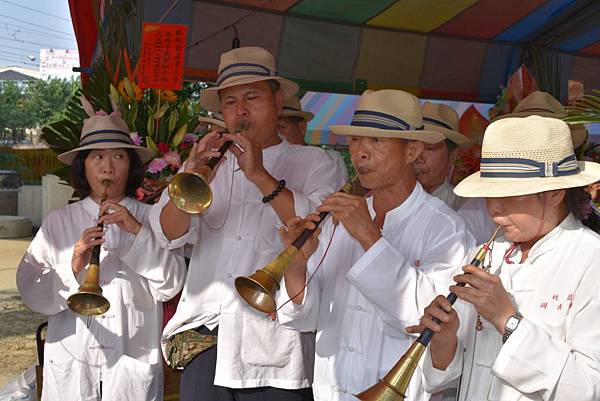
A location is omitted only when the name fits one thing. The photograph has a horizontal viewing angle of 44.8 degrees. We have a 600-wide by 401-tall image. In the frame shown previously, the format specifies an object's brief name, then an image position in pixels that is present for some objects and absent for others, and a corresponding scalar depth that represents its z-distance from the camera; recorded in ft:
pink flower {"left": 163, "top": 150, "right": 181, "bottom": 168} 15.03
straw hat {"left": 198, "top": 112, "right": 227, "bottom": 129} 12.03
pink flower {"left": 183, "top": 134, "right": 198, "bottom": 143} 15.78
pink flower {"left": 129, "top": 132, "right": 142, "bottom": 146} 14.60
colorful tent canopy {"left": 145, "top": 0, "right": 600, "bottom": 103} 22.52
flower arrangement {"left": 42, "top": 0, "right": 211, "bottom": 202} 15.07
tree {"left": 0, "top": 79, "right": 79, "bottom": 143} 183.83
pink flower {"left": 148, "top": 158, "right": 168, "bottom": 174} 14.78
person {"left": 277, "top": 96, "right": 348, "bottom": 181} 17.44
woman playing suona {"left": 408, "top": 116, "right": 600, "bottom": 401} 6.56
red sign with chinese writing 16.44
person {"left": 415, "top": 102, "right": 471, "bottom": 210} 13.61
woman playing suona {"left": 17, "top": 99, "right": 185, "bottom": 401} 11.82
